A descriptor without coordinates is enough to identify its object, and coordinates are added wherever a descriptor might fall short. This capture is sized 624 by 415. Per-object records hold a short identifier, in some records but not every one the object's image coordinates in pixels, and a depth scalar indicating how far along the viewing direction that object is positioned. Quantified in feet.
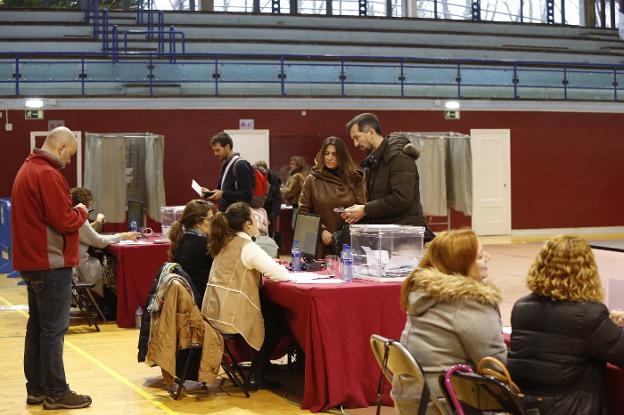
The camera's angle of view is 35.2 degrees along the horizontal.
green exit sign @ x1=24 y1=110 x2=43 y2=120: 47.47
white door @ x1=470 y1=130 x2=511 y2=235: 56.03
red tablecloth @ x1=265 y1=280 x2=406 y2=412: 18.21
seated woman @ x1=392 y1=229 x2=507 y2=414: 12.37
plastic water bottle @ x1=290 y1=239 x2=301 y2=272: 21.38
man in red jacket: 18.19
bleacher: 52.90
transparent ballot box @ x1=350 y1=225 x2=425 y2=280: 19.17
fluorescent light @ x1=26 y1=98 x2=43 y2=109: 47.26
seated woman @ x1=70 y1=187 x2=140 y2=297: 28.30
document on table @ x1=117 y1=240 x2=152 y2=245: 29.51
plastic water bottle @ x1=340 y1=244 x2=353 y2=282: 19.31
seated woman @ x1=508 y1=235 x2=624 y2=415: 11.50
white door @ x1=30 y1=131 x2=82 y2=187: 47.73
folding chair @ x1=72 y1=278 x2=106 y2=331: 28.02
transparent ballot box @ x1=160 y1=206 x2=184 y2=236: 32.91
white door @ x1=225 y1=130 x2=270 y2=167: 50.49
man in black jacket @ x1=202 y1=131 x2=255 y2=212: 28.09
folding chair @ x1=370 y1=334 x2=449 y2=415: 12.23
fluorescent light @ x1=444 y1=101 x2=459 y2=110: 54.54
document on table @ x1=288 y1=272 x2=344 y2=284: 19.30
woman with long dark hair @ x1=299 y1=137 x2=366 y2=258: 21.76
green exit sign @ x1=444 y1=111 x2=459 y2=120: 54.65
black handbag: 21.12
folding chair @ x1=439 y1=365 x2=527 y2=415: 11.30
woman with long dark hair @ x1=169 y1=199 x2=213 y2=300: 21.52
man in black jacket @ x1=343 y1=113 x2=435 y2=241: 19.95
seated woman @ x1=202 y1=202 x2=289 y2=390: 19.48
